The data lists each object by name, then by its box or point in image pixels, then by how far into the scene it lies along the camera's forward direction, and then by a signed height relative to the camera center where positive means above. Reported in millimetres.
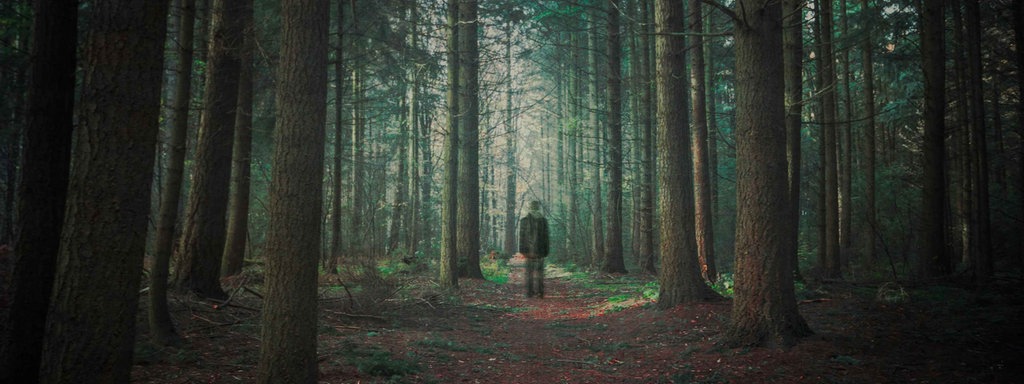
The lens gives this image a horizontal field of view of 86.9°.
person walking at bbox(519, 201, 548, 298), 12438 -41
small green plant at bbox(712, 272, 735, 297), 11052 -1106
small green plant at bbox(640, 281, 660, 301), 11143 -1261
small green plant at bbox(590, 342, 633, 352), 7844 -1681
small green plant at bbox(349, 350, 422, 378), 5852 -1495
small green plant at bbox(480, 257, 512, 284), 17656 -1466
